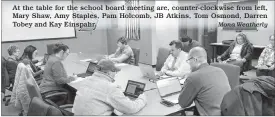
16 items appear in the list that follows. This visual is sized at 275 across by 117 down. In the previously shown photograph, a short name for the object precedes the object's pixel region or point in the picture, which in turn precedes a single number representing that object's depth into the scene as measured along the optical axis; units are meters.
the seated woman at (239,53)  4.10
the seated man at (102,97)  1.58
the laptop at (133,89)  2.02
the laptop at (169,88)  1.99
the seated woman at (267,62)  3.77
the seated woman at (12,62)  3.23
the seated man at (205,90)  1.71
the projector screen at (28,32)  5.51
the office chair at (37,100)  1.43
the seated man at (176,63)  2.85
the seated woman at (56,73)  2.61
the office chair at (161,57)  3.62
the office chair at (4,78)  2.97
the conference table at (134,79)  1.73
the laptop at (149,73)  2.58
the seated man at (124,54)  3.93
